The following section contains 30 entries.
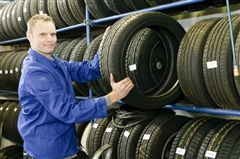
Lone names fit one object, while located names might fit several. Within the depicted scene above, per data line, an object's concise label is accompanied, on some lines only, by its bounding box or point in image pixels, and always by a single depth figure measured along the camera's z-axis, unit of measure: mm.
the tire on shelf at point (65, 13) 4207
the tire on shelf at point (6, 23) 5668
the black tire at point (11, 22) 5510
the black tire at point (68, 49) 4152
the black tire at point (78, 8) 4027
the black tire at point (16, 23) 5344
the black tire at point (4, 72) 5671
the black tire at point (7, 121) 5633
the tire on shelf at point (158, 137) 2896
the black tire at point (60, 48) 4300
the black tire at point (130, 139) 3055
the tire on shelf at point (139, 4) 3279
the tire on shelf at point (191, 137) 2648
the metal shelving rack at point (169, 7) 2568
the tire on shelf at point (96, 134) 3455
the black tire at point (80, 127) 4152
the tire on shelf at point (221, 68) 2422
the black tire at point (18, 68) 5250
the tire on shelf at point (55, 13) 4438
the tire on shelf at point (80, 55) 3884
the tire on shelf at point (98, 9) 3656
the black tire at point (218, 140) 2479
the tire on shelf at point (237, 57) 2327
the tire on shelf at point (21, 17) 5195
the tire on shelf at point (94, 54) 3549
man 2480
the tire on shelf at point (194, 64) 2584
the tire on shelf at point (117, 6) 3418
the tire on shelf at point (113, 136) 3238
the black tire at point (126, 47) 2672
